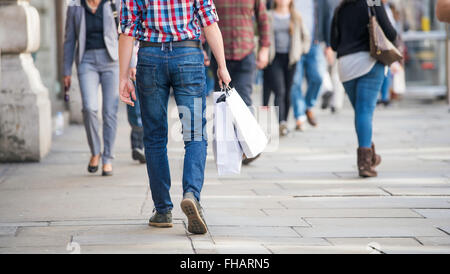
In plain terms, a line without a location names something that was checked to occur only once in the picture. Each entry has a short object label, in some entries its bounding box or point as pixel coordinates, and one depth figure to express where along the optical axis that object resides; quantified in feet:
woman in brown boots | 50.16
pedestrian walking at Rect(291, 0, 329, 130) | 77.13
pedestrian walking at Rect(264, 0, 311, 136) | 69.36
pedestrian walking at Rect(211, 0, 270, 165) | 55.72
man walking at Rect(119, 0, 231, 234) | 34.30
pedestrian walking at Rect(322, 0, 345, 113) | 95.25
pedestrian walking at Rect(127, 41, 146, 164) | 57.52
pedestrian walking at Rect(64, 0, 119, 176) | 51.80
